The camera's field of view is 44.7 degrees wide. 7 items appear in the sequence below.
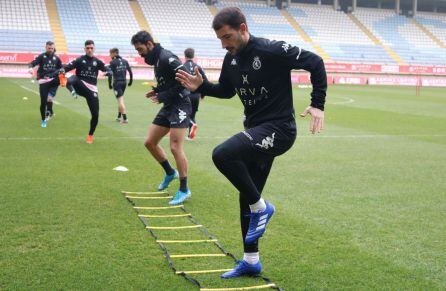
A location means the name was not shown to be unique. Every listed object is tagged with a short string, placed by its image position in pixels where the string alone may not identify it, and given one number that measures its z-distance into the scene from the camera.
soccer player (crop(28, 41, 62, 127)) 14.70
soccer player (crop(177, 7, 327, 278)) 4.14
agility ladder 4.31
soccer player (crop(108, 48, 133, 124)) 17.06
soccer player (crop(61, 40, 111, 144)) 11.97
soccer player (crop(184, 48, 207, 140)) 12.89
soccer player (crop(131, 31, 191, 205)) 7.02
